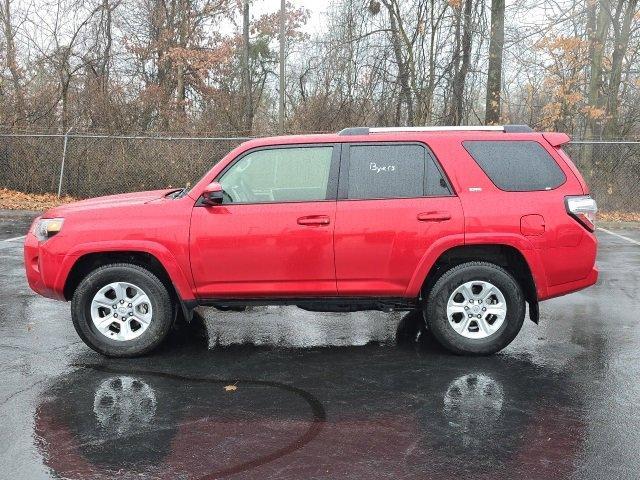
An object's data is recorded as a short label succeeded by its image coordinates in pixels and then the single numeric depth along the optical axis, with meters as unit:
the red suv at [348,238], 5.25
